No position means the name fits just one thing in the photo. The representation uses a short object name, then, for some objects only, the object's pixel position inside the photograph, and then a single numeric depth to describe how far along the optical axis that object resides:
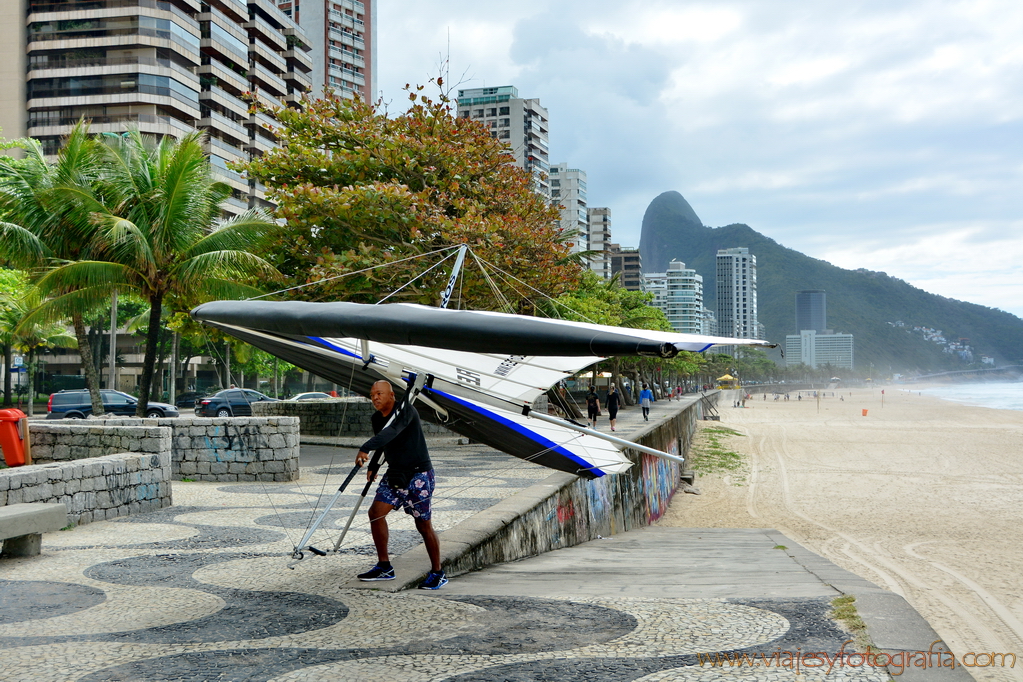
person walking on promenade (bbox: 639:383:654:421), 33.50
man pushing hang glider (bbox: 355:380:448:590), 5.76
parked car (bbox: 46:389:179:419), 32.19
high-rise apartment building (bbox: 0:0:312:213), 63.91
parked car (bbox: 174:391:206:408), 43.09
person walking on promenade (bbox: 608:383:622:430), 26.69
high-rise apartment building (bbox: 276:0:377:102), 102.75
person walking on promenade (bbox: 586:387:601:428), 26.50
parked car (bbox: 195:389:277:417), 35.44
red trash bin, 11.04
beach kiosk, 134.62
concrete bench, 6.80
